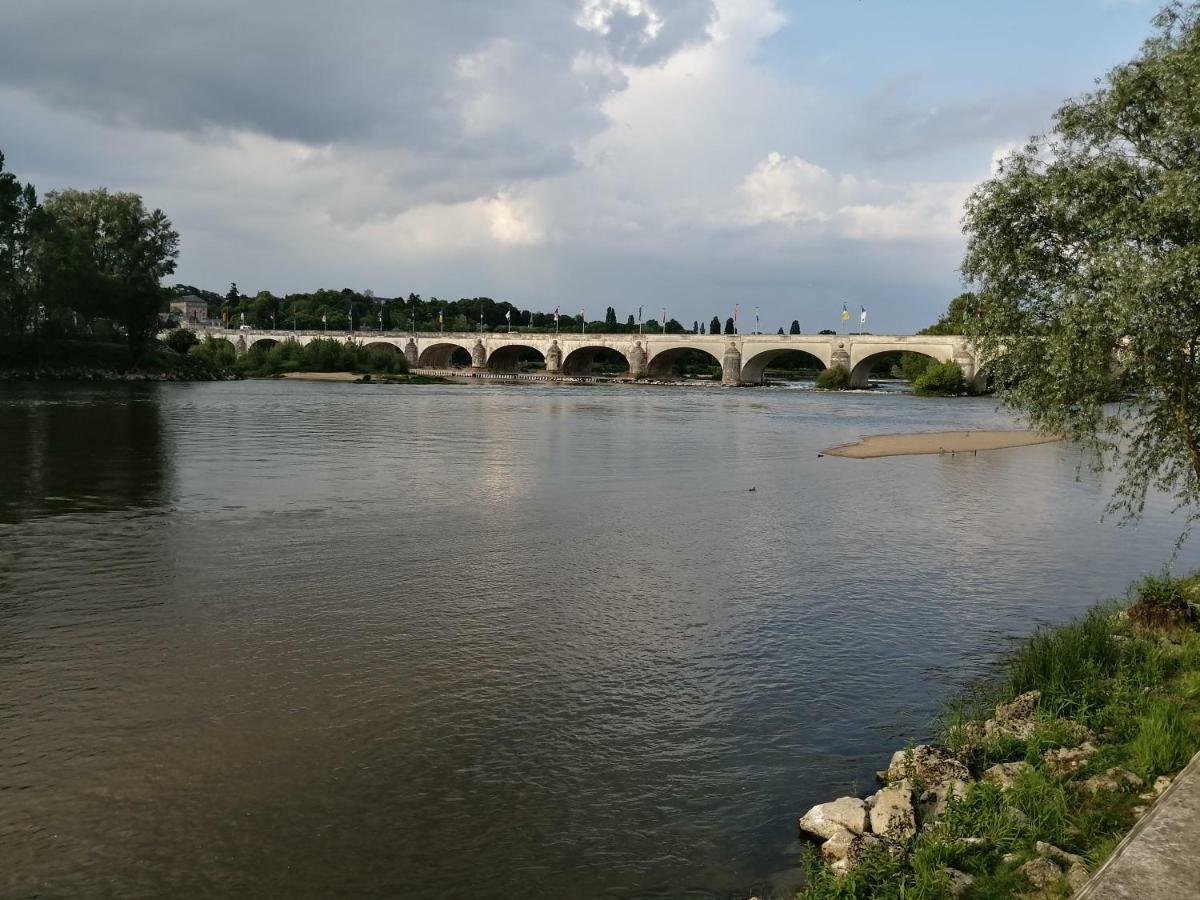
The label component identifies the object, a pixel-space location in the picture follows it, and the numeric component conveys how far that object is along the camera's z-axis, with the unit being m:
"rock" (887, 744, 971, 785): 9.36
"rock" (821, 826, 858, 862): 8.22
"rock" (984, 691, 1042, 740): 10.47
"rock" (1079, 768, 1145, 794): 8.55
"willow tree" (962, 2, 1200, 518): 12.49
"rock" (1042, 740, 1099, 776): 9.19
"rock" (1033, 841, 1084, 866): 7.32
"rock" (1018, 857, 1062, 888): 7.09
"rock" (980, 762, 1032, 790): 9.02
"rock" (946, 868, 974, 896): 7.14
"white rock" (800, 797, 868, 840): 8.66
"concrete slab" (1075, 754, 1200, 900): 5.47
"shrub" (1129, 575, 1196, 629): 13.68
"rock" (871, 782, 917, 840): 8.34
